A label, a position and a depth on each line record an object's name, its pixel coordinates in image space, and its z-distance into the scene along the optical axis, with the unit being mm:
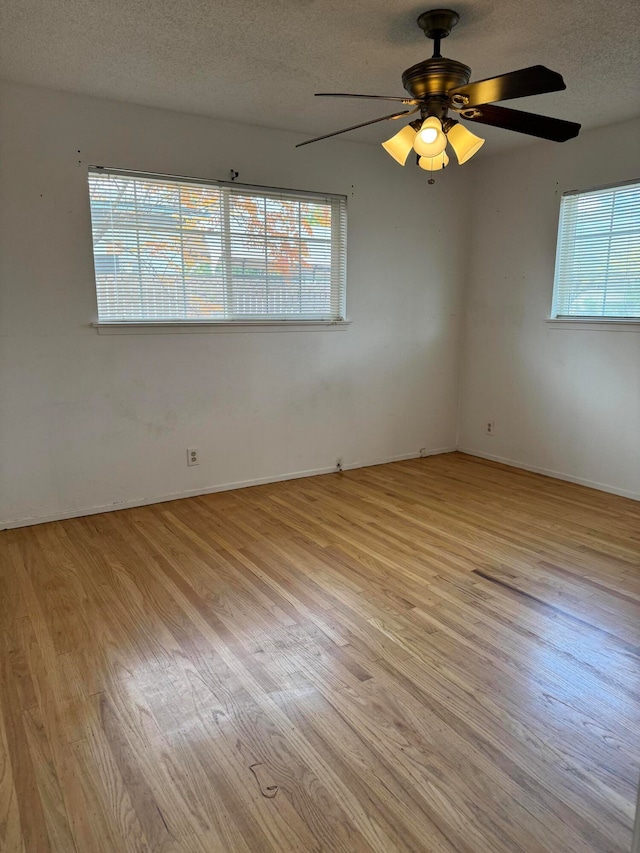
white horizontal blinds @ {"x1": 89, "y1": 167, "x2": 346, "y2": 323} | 3643
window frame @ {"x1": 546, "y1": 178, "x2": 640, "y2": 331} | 4023
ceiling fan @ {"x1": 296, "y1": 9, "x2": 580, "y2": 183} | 2244
